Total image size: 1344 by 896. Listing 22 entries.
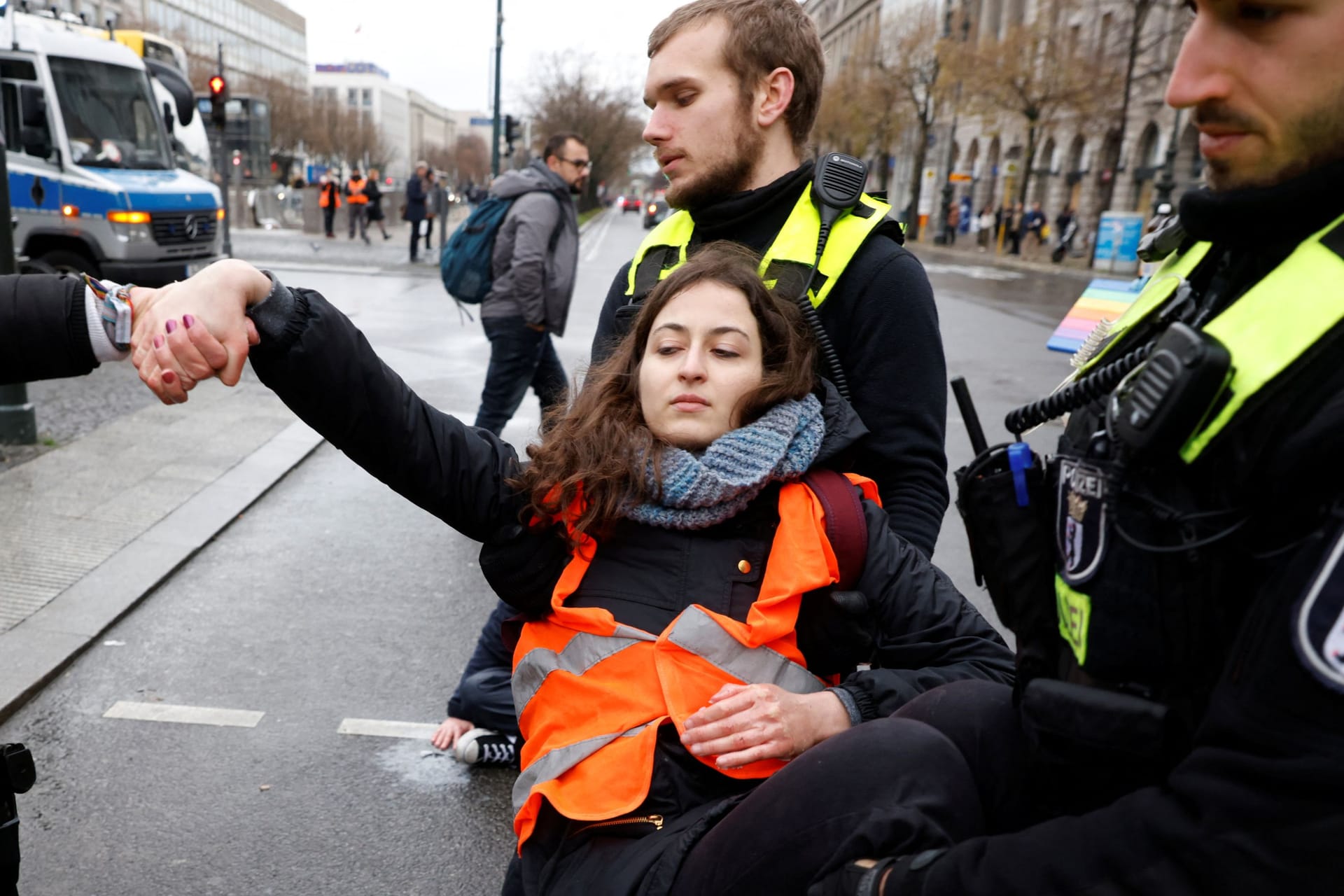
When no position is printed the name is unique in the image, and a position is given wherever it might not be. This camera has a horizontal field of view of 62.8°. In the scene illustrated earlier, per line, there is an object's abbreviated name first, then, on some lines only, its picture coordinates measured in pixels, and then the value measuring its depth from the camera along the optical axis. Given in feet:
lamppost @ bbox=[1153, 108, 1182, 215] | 82.07
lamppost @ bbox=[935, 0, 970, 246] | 135.74
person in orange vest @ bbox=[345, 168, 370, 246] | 89.92
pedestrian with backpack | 20.98
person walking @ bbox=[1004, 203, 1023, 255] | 123.13
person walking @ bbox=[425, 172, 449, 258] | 79.92
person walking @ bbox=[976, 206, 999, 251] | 136.46
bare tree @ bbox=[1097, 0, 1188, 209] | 96.02
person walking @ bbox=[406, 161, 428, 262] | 72.18
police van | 38.96
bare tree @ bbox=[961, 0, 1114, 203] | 108.06
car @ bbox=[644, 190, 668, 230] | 148.05
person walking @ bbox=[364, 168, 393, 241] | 93.04
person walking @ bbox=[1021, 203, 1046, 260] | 130.52
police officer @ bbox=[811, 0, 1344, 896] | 3.27
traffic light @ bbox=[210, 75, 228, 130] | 57.57
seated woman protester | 5.57
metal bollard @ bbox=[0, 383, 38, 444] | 21.07
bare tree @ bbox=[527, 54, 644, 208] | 190.70
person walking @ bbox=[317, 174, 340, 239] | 92.48
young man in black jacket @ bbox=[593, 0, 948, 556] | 7.30
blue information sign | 83.05
